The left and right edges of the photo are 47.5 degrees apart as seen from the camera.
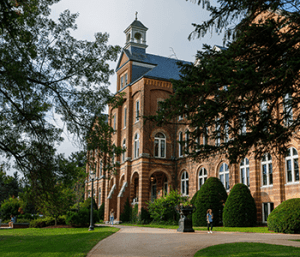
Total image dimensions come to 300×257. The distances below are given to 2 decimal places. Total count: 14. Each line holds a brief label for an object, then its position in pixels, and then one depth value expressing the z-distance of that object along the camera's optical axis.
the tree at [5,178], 12.23
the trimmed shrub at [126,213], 35.72
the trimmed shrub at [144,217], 33.17
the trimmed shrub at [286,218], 17.06
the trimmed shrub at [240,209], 22.09
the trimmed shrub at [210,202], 24.91
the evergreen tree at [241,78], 7.05
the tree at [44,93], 10.80
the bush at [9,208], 38.03
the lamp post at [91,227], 22.75
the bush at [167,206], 30.42
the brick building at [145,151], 32.28
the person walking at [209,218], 19.43
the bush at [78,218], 26.67
